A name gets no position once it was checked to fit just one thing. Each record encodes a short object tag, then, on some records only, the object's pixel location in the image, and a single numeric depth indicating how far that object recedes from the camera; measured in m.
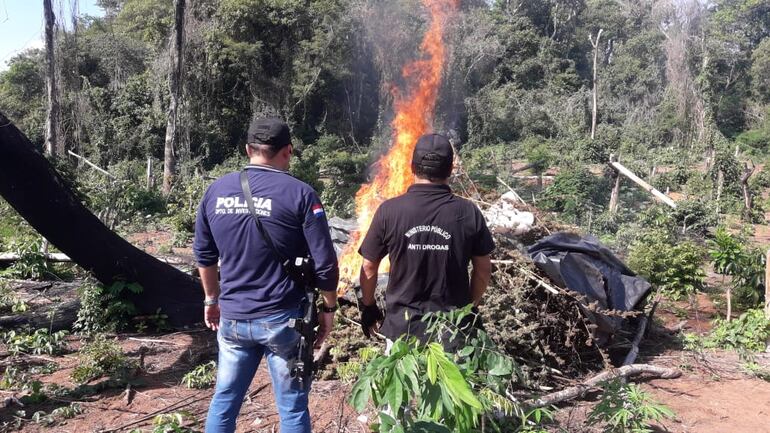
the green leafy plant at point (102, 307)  5.02
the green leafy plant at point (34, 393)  3.78
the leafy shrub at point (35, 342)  4.59
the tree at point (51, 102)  14.36
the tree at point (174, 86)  14.50
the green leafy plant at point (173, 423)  3.18
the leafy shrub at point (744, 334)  5.42
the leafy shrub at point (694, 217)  10.55
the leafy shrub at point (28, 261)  5.66
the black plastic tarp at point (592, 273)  4.53
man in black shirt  2.53
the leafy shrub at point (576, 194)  13.48
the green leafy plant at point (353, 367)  4.07
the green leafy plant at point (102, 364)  4.09
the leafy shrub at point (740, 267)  6.38
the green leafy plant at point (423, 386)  1.72
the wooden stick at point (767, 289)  5.64
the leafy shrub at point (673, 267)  6.92
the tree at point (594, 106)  25.88
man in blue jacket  2.48
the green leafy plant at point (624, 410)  2.84
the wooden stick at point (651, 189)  9.99
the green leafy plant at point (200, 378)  4.10
